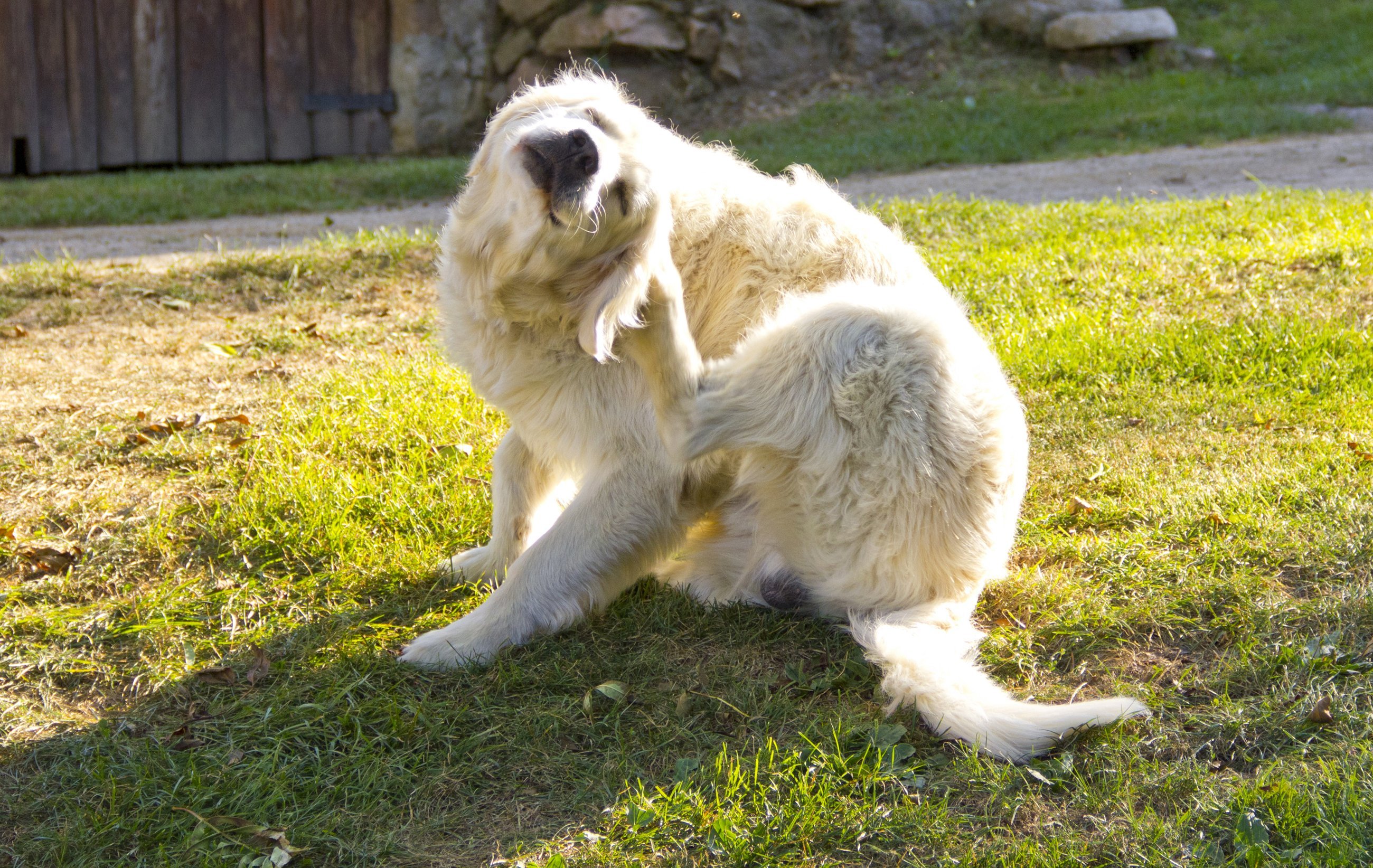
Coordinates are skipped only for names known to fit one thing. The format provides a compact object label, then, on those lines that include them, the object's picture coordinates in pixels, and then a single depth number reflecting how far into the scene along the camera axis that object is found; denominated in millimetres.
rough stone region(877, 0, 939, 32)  13344
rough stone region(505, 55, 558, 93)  12477
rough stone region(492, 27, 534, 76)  12562
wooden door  11305
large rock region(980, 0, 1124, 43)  13188
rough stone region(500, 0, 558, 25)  12492
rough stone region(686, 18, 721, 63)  12609
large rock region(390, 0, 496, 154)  12375
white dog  2879
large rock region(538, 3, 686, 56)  12273
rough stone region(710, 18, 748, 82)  12883
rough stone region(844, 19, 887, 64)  13266
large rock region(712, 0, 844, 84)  12922
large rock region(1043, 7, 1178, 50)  12719
